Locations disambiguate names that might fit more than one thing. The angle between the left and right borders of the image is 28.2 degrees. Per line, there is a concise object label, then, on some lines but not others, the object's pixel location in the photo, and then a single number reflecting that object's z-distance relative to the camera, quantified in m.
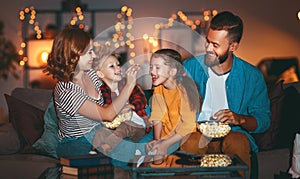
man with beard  3.36
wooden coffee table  2.66
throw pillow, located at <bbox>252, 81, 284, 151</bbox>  3.59
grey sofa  3.40
